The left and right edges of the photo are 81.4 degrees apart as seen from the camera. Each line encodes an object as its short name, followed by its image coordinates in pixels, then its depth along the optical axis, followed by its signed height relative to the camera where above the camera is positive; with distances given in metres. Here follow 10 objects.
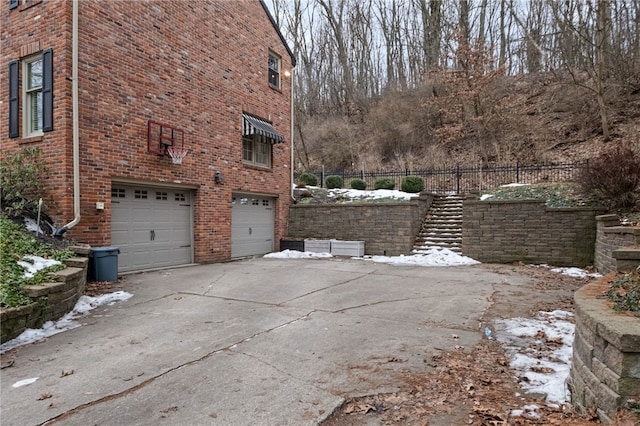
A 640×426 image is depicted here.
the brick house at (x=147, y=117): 7.39 +2.33
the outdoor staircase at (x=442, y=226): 11.72 -0.41
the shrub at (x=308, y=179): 16.92 +1.61
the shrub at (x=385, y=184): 15.68 +1.28
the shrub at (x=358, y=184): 16.00 +1.31
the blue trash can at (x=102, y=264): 7.13 -0.94
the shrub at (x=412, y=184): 15.02 +1.22
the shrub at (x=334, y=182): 16.47 +1.45
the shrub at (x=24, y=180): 7.38 +0.71
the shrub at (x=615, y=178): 8.56 +0.85
